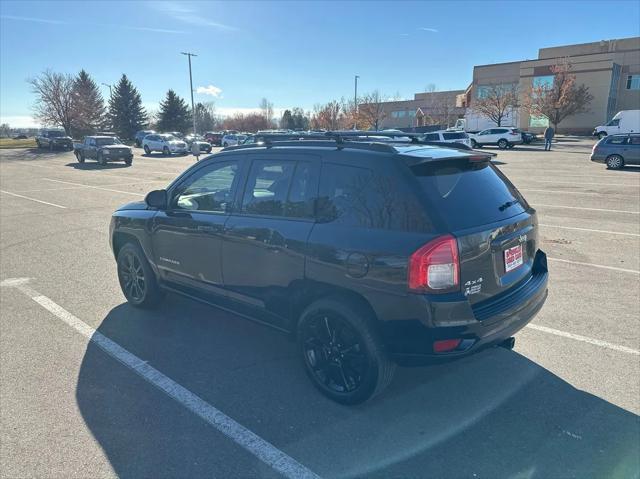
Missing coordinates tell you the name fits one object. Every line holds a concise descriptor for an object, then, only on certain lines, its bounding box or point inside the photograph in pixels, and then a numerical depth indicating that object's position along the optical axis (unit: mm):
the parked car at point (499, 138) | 35953
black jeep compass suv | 2684
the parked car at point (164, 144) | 36156
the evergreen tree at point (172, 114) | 68062
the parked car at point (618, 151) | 18812
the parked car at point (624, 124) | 40956
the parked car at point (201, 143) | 37522
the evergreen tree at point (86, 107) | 55469
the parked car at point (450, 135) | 21500
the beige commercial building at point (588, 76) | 53844
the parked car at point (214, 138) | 50188
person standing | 32438
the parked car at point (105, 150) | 27609
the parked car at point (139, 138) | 50819
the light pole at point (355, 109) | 63269
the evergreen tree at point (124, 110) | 63156
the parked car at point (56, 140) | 40219
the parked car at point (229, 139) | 45750
